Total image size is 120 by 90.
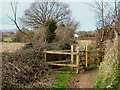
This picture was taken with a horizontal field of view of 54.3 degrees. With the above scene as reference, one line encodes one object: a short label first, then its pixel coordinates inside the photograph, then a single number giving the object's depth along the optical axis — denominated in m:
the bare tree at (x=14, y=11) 8.00
